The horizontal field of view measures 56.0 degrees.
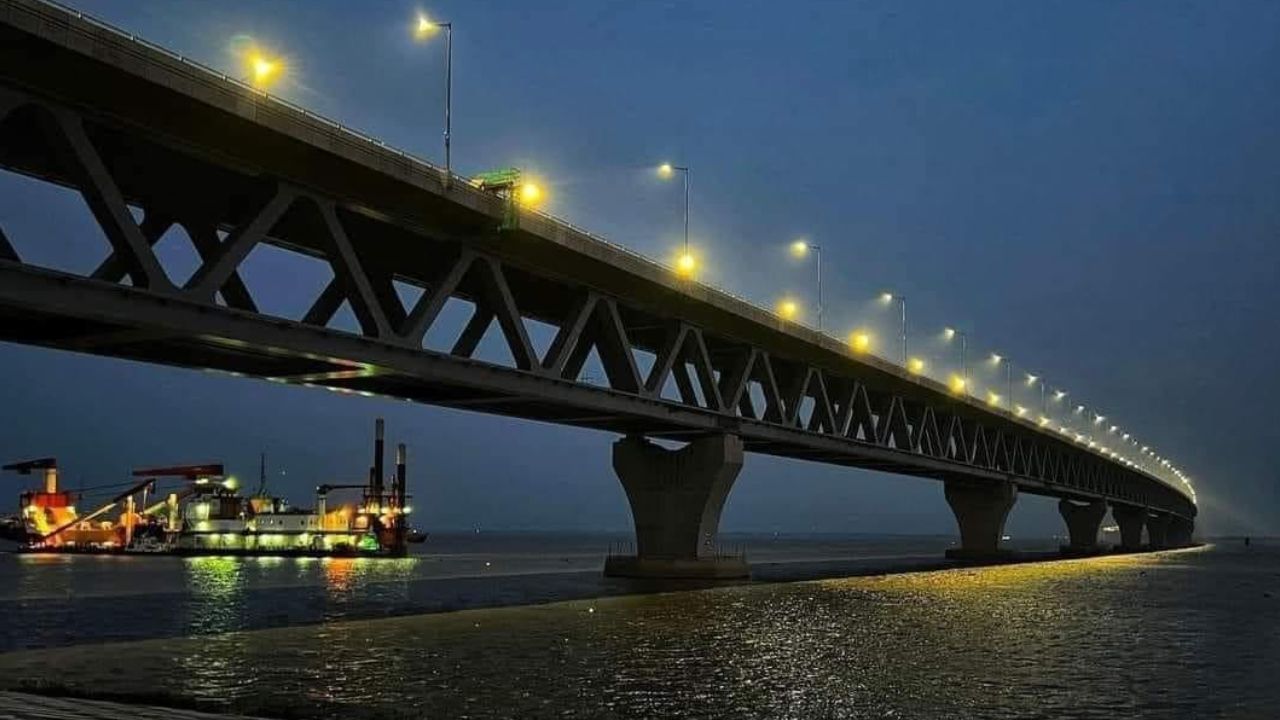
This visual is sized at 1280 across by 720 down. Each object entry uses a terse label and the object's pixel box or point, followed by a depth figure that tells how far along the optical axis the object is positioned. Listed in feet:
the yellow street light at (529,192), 137.80
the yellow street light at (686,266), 187.21
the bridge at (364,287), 91.86
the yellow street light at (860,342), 270.46
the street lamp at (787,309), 251.39
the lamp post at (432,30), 130.09
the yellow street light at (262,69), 110.42
